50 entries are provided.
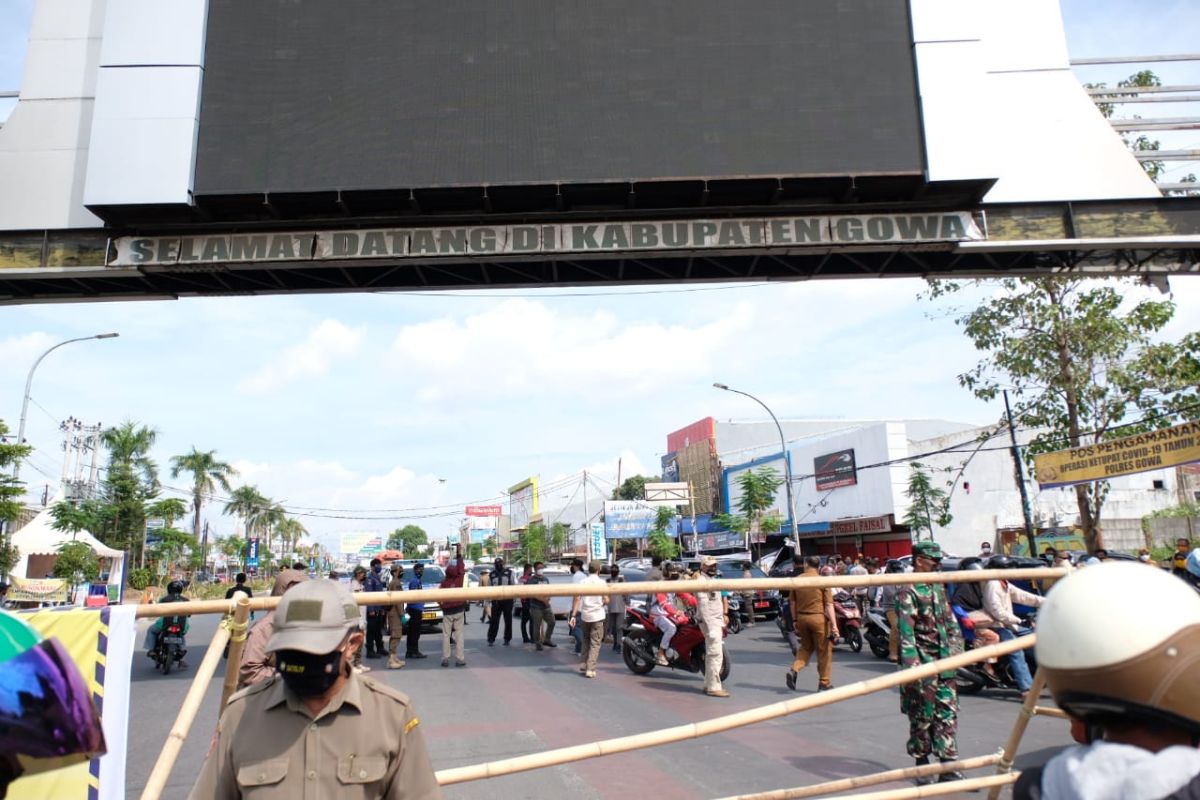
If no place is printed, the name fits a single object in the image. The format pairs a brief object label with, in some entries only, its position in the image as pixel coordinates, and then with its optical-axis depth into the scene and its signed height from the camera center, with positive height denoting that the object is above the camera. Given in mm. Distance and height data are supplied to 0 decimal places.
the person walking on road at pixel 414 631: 13641 -1334
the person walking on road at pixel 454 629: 12188 -1182
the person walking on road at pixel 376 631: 13703 -1317
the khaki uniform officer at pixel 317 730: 2184 -497
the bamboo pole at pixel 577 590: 3109 -172
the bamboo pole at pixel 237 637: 3088 -316
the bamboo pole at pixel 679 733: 3230 -790
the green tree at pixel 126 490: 36469 +3416
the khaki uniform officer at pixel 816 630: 9773 -1057
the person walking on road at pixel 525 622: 15231 -1416
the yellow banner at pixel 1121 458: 12477 +1452
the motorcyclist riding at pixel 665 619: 11133 -1009
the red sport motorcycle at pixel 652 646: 10977 -1390
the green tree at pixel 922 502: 33938 +1773
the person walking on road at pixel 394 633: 12180 -1218
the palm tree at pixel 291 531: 101000 +3522
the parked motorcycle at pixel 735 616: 17312 -1520
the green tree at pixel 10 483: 19250 +2023
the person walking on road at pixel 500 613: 15326 -1225
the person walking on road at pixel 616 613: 14091 -1152
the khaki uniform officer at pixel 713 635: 9758 -1093
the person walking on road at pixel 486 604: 15436 -1224
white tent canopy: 31594 +1025
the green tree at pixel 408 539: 161875 +3436
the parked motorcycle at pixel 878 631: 12016 -1360
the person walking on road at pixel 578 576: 15145 -491
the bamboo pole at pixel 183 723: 2846 -615
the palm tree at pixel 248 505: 79938 +5553
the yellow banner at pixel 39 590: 20594 -717
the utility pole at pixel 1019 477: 20938 +1739
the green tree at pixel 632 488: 86812 +6894
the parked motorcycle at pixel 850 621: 13453 -1321
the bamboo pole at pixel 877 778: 3852 -1245
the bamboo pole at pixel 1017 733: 4145 -1041
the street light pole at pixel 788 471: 30856 +3133
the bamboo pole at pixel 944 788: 3785 -1244
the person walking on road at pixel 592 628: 11336 -1137
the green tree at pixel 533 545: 84438 +735
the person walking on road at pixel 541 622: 14703 -1332
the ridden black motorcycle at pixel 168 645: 12234 -1331
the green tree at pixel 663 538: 54125 +791
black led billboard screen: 9383 +5524
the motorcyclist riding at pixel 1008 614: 9109 -843
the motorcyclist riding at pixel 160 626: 11916 -1041
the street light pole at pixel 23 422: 19875 +3585
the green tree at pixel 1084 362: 17812 +4176
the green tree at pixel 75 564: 28266 -66
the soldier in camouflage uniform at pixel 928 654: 5785 -881
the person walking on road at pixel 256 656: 5652 -704
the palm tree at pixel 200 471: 59938 +6799
